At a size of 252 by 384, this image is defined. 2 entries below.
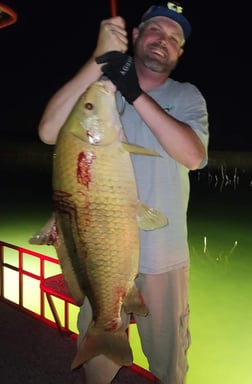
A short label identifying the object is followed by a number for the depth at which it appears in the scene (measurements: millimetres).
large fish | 1747
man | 2035
